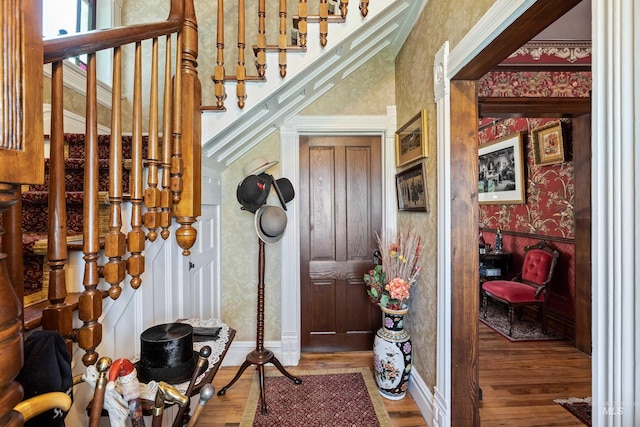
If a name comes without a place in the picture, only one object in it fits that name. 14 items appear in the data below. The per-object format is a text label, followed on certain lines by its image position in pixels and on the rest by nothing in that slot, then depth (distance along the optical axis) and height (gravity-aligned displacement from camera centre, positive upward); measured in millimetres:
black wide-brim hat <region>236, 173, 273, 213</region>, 2266 +149
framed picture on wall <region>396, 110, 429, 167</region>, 2057 +544
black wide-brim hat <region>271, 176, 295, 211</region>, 2535 +175
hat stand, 2301 -1116
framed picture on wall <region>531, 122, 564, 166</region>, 3292 +768
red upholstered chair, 3312 -851
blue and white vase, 2207 -1073
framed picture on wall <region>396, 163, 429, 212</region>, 2105 +172
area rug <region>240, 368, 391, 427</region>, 1993 -1374
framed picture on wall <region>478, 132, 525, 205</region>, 3923 +564
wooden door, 2936 -250
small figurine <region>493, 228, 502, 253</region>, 4254 -461
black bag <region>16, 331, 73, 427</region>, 650 -352
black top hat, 1079 -538
